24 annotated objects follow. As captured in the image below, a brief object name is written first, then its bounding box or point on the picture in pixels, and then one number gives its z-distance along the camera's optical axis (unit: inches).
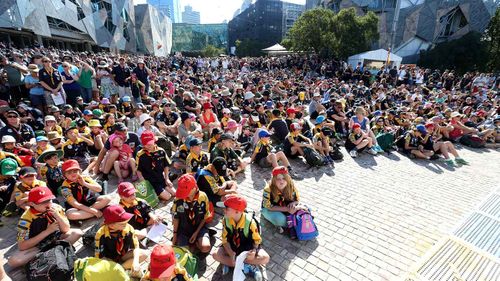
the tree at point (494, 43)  1011.3
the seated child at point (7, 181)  190.5
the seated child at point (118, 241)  125.5
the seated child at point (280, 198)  169.3
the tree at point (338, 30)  1267.2
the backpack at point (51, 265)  125.3
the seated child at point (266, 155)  267.7
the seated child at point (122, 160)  234.2
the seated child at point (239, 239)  137.4
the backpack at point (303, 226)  167.9
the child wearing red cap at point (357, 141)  328.8
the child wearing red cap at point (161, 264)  100.0
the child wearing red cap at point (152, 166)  212.2
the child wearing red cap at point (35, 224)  138.8
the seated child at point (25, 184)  169.6
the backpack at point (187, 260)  130.9
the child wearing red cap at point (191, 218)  152.8
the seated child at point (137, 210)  152.9
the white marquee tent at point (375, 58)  940.0
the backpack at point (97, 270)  107.1
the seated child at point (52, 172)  194.7
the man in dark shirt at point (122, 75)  414.9
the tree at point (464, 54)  1163.9
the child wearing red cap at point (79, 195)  174.6
